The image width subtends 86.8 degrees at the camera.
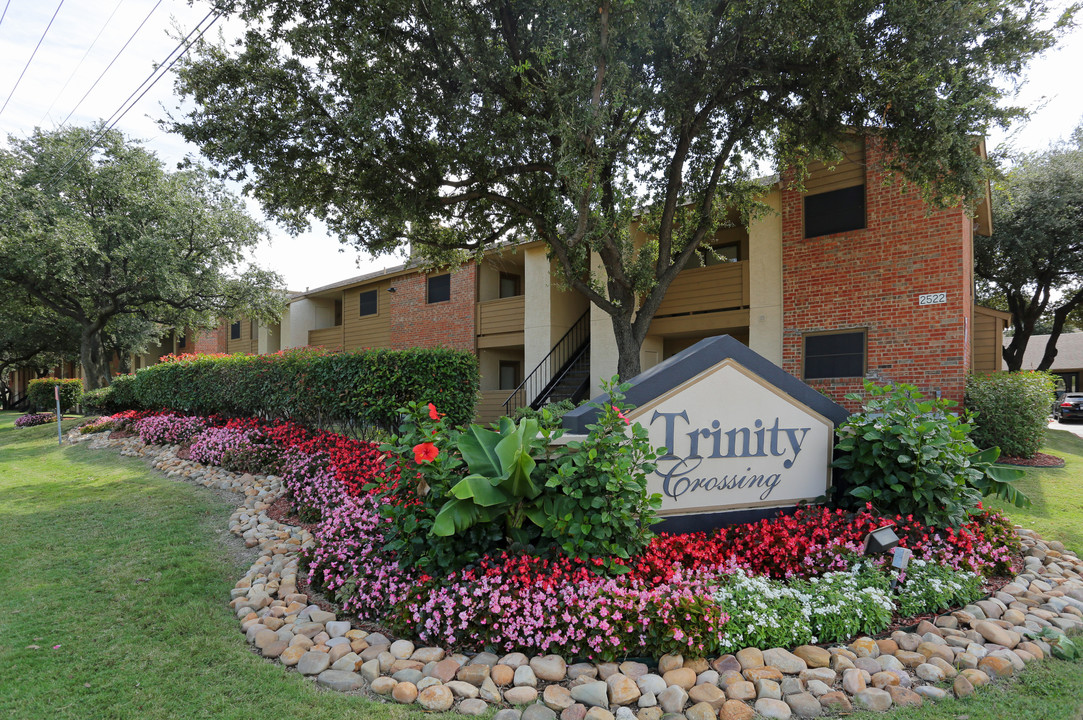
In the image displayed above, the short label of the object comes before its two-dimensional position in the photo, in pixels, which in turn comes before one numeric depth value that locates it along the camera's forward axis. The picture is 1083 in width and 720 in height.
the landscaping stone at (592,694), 2.88
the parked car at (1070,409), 25.67
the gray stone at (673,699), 2.85
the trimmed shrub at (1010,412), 9.76
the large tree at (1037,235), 17.58
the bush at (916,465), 4.57
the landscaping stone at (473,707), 2.80
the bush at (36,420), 19.98
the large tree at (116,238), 18.11
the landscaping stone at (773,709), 2.82
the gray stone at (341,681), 3.02
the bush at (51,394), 25.81
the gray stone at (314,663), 3.17
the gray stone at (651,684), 2.97
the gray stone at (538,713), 2.75
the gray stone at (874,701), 2.90
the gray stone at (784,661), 3.20
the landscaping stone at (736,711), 2.79
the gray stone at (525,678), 3.02
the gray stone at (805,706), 2.86
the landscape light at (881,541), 4.08
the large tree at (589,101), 7.73
